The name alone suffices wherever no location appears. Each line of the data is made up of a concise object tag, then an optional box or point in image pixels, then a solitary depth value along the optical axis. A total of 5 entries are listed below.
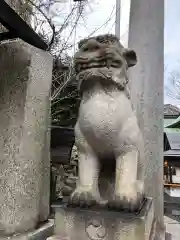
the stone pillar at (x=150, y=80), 2.19
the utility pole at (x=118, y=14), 4.37
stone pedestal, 1.13
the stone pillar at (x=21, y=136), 1.52
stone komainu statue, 1.21
